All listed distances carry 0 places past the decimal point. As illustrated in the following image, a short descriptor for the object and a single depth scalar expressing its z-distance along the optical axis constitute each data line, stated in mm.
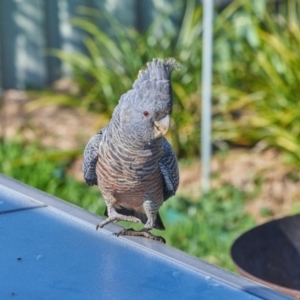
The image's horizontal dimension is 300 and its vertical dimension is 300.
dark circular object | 4982
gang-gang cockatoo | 4528
